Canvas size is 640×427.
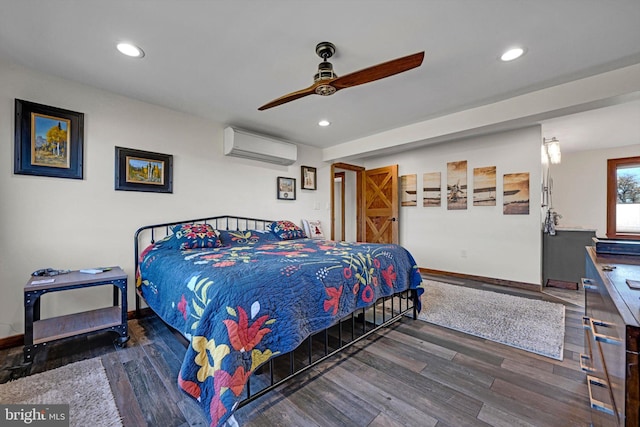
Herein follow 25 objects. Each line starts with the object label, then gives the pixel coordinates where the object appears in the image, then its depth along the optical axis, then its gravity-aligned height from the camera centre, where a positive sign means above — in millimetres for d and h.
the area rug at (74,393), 1412 -1127
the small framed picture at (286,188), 4438 +419
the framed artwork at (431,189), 4781 +441
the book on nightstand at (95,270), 2345 -549
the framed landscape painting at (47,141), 2316 +662
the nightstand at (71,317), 1895 -939
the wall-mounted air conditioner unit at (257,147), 3646 +976
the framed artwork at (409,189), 5109 +467
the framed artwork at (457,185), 4449 +491
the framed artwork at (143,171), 2854 +469
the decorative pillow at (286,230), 3693 -270
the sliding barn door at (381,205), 5176 +165
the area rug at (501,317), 2219 -1091
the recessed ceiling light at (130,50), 2035 +1307
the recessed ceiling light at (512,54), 2123 +1340
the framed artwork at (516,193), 3820 +299
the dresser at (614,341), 624 -403
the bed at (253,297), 1265 -566
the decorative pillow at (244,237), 3217 -331
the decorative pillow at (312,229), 4730 -312
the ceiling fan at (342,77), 1778 +1018
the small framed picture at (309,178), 4844 +651
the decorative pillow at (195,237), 2755 -275
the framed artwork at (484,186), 4137 +444
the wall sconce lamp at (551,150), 4184 +1056
